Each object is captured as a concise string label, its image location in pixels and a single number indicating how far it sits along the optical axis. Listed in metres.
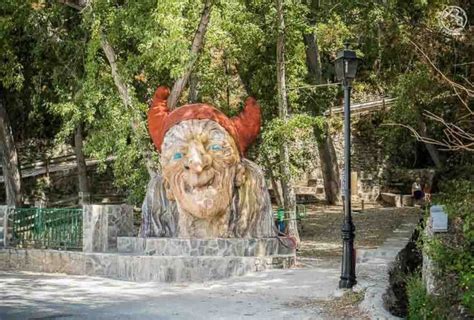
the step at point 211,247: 12.48
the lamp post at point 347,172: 9.34
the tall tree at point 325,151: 23.67
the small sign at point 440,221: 7.82
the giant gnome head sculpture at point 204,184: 12.65
